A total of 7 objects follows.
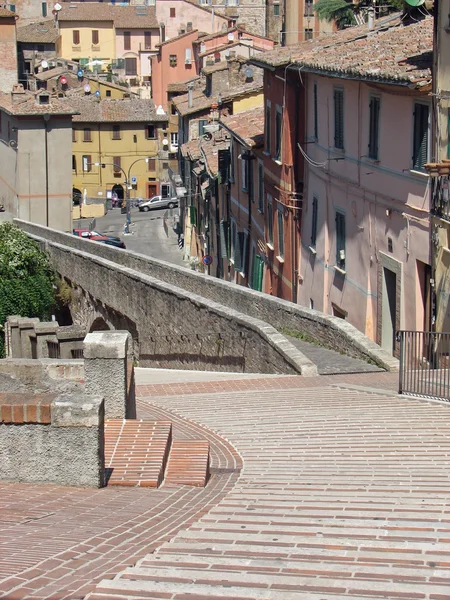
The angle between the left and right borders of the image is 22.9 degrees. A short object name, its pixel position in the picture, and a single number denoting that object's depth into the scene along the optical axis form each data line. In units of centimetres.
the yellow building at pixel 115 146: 7931
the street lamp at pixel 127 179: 6775
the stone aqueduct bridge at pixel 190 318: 1853
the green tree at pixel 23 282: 3338
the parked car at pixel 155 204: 7769
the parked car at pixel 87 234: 5675
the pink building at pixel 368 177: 2105
